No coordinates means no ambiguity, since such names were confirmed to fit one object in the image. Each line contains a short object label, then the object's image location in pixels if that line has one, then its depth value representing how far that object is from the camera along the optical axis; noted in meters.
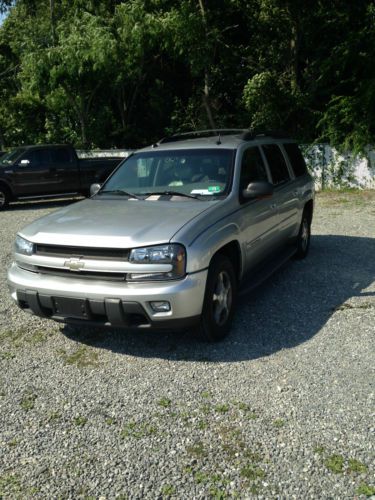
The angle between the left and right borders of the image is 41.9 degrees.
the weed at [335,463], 2.66
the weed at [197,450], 2.84
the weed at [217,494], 2.50
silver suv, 3.70
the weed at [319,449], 2.81
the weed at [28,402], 3.39
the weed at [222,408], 3.26
